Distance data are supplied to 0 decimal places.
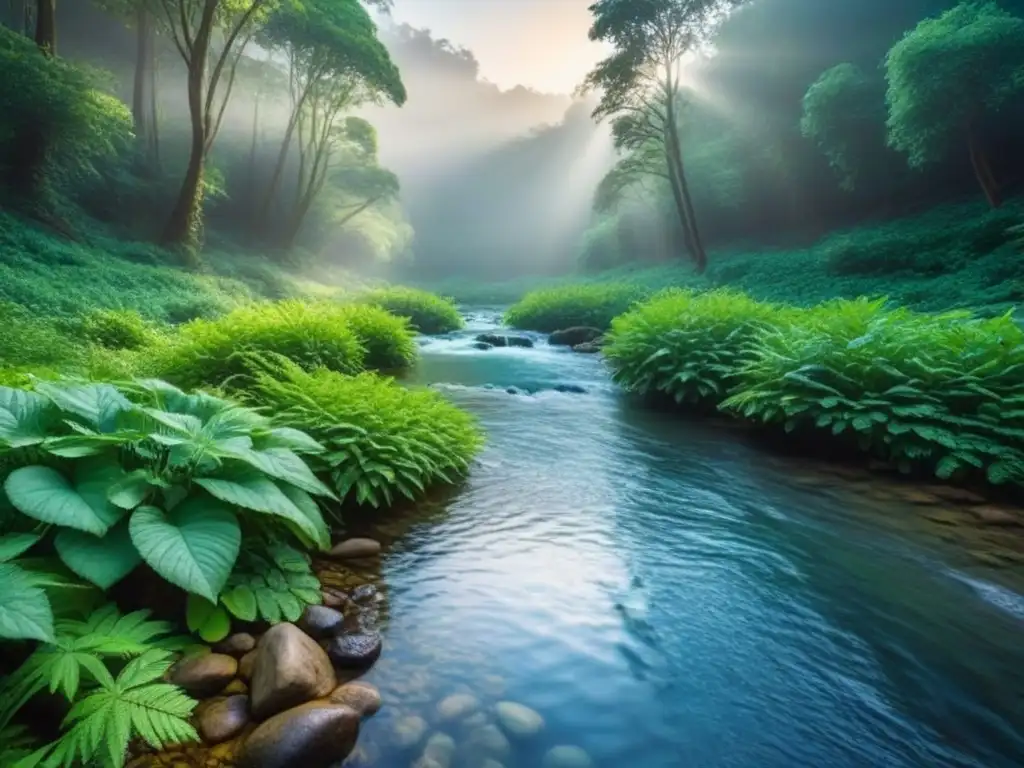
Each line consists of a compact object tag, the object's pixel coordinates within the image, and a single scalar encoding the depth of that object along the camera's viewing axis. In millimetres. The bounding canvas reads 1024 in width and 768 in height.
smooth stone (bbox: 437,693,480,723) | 2199
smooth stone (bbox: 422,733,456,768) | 2002
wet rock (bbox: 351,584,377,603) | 2995
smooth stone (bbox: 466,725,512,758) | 2057
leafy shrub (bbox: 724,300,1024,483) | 4578
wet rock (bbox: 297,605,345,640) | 2600
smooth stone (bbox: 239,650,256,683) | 2234
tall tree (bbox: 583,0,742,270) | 19703
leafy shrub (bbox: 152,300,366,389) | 6445
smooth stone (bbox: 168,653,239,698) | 2117
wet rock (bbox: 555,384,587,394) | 9113
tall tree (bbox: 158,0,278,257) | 14219
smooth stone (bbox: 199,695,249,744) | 1977
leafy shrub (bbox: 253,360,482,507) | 4051
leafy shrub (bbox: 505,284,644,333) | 17328
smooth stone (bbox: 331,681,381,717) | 2186
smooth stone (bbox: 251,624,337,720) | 2080
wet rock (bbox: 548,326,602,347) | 15023
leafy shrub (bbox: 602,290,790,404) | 7750
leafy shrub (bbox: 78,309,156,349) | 8023
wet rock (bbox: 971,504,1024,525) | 3980
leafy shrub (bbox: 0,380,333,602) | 2055
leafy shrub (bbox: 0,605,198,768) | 1620
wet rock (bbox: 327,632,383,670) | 2457
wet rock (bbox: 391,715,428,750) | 2055
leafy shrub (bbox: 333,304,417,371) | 10547
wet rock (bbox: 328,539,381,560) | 3432
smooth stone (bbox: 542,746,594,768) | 2013
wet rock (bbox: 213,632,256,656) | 2314
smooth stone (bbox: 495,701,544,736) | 2162
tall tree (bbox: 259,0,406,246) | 19906
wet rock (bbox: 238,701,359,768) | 1875
